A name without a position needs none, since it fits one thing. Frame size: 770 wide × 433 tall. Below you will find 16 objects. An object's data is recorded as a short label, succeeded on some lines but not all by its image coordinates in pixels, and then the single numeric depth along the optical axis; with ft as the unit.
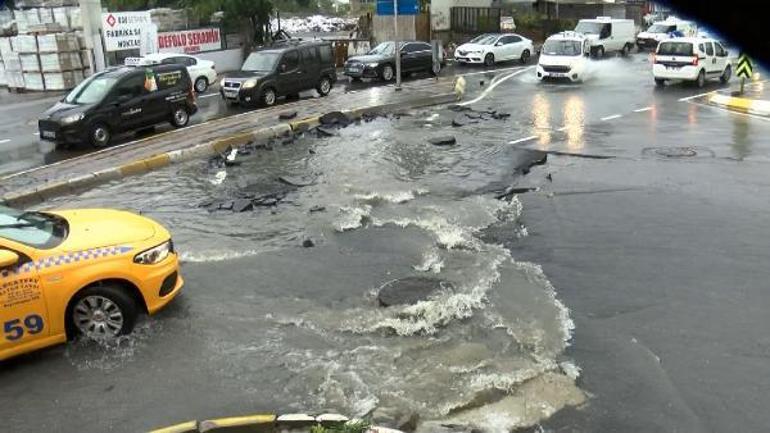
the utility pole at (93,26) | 83.61
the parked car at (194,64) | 85.97
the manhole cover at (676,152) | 48.65
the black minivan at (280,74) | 72.74
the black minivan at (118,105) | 54.49
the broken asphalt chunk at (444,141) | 53.58
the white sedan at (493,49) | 110.32
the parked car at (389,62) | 91.15
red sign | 102.12
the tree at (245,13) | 107.45
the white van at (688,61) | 81.35
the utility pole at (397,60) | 76.84
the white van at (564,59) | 87.66
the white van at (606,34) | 120.98
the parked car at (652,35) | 134.72
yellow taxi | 21.21
